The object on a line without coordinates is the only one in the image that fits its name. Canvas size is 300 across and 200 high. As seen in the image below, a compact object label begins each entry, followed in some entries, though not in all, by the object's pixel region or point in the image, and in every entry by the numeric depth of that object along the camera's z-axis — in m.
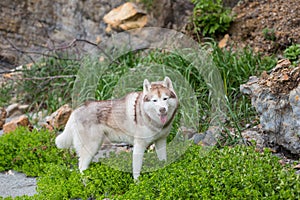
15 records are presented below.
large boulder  5.22
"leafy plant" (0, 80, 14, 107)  9.90
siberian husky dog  4.75
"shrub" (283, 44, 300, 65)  7.08
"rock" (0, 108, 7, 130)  8.69
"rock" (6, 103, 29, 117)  9.33
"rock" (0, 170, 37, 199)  5.75
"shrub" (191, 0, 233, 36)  8.95
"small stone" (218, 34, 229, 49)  8.86
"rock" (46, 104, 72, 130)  7.52
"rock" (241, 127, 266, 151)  5.89
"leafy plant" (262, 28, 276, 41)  8.38
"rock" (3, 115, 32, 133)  7.82
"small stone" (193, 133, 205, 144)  6.13
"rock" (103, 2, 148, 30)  10.75
